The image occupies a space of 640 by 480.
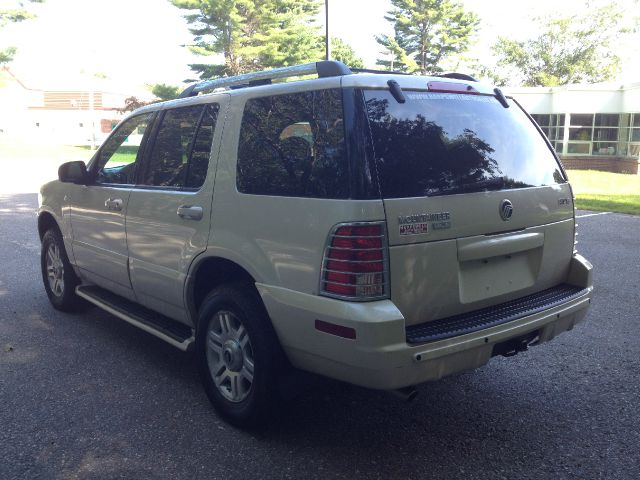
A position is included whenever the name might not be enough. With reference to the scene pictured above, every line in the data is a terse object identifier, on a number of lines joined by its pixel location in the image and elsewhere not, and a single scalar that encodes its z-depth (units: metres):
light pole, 17.31
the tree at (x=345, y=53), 64.46
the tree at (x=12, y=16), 33.81
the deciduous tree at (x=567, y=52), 49.49
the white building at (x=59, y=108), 67.00
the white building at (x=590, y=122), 30.41
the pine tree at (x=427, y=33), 47.66
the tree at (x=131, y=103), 52.94
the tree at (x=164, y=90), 40.19
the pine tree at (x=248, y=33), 37.86
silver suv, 2.77
